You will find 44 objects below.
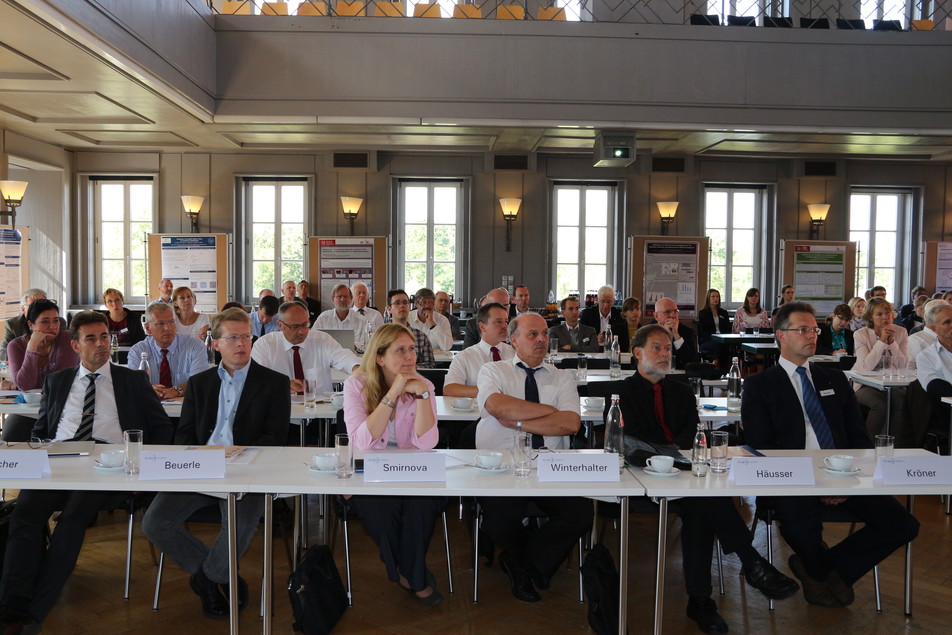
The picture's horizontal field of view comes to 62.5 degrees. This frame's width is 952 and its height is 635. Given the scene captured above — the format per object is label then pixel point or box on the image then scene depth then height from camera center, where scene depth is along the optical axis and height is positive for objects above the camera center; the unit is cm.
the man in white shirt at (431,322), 841 -45
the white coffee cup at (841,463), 316 -71
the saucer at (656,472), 306 -74
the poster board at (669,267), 1282 +28
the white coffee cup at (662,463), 307 -70
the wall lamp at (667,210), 1282 +122
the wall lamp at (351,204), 1242 +121
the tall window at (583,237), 1308 +77
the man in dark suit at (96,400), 395 -63
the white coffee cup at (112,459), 310 -72
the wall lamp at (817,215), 1300 +118
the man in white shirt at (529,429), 367 -73
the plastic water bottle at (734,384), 498 -64
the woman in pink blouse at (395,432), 356 -69
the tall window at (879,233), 1362 +94
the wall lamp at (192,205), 1228 +116
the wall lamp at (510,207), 1252 +120
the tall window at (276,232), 1281 +78
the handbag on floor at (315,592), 327 -132
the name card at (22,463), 297 -71
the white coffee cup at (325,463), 308 -72
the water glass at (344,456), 301 -67
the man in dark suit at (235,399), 386 -60
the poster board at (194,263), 1239 +25
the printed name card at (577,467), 296 -70
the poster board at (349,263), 1255 +28
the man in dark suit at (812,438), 353 -74
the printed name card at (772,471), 297 -71
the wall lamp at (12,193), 996 +106
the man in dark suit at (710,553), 343 -119
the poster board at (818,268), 1304 +30
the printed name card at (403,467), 295 -70
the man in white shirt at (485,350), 519 -47
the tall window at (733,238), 1339 +81
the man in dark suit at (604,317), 903 -42
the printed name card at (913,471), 303 -71
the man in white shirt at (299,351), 545 -51
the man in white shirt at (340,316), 866 -40
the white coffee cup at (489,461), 312 -71
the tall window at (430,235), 1292 +77
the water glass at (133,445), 316 -69
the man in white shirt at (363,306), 909 -30
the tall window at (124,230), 1262 +77
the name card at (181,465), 296 -71
